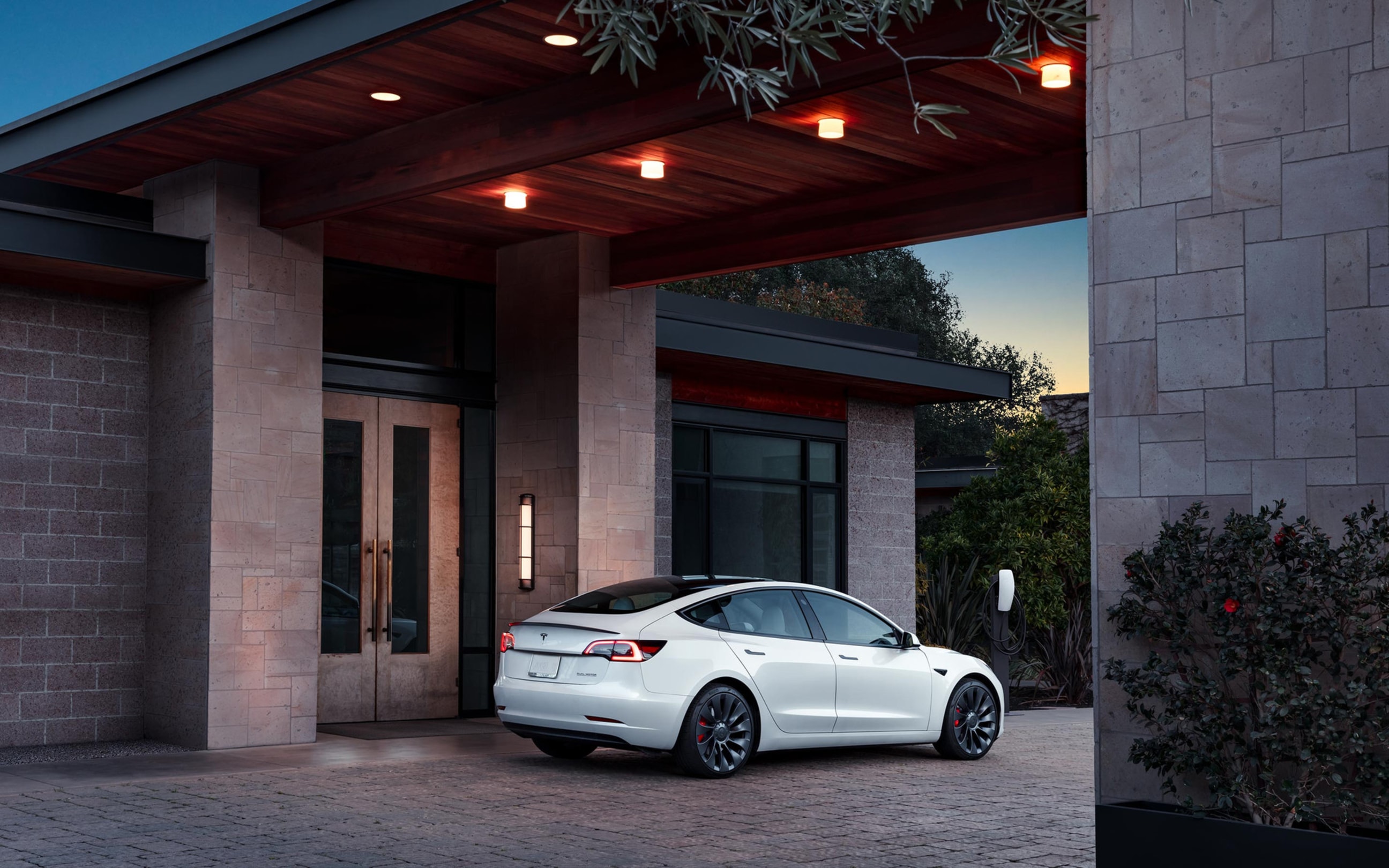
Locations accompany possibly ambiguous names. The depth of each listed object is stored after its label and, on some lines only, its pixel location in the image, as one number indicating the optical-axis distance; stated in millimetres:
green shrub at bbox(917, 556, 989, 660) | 18625
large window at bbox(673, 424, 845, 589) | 16328
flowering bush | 5184
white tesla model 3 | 9461
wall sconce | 13477
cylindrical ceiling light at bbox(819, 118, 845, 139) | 9852
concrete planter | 5117
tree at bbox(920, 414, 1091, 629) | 17703
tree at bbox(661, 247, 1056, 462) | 41406
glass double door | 12977
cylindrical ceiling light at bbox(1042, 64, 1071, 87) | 8680
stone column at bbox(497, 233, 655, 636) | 13234
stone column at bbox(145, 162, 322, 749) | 11062
